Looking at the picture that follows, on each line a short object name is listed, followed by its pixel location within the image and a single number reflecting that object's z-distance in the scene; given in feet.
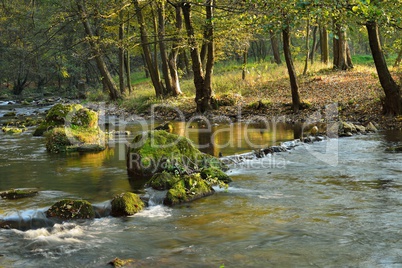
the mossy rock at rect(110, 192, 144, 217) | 25.85
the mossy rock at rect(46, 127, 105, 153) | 46.64
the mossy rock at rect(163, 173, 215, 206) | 27.71
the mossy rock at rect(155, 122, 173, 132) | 57.31
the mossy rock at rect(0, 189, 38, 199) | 28.68
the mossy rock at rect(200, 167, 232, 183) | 31.90
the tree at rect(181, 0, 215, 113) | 67.62
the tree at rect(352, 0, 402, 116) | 53.83
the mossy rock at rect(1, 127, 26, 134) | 62.95
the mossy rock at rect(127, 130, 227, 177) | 33.76
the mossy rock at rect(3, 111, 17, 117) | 94.12
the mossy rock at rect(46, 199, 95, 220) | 24.86
